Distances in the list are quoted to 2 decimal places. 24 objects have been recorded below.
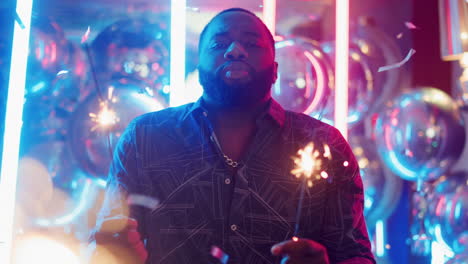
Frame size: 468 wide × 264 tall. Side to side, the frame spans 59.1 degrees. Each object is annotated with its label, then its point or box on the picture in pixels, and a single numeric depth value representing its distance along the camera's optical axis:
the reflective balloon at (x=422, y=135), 1.94
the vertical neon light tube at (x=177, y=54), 1.69
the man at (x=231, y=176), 1.17
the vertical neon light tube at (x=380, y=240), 2.25
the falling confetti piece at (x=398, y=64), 2.12
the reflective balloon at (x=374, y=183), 2.02
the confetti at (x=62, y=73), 1.81
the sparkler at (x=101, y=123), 1.69
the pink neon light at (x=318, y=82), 1.81
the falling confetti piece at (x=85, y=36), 1.88
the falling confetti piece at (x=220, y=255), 1.07
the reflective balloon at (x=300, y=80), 1.80
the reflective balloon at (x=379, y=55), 2.11
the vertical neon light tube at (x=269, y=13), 1.77
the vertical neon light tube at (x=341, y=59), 1.82
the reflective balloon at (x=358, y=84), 2.03
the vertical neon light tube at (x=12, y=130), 1.54
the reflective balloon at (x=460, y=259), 1.75
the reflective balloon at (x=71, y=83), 1.82
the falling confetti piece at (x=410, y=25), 2.29
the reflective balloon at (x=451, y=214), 1.82
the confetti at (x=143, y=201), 1.17
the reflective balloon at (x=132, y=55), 1.78
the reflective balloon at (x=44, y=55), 1.74
